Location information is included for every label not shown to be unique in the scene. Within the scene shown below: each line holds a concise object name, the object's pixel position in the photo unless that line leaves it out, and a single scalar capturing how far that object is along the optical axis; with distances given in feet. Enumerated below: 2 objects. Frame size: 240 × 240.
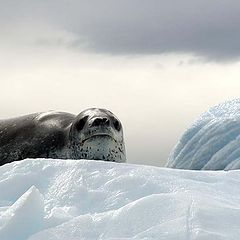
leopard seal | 65.16
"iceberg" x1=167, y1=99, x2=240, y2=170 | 85.05
